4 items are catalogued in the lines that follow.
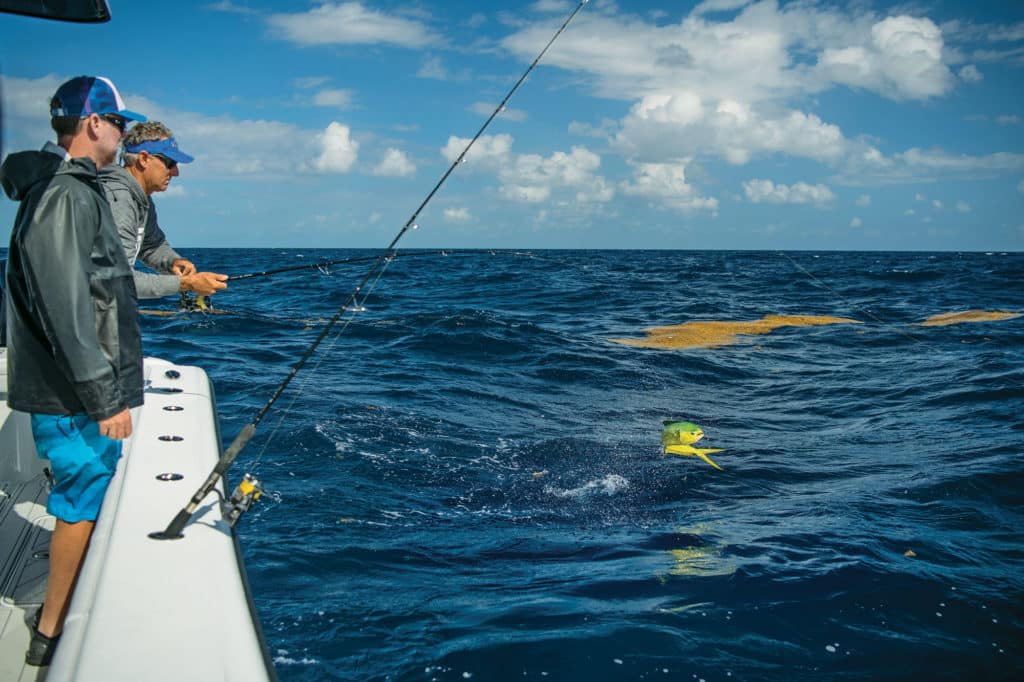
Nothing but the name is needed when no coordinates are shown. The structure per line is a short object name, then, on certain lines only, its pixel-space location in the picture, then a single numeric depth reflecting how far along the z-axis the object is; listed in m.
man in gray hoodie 2.78
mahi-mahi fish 6.13
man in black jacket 2.08
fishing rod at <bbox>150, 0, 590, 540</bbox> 2.49
